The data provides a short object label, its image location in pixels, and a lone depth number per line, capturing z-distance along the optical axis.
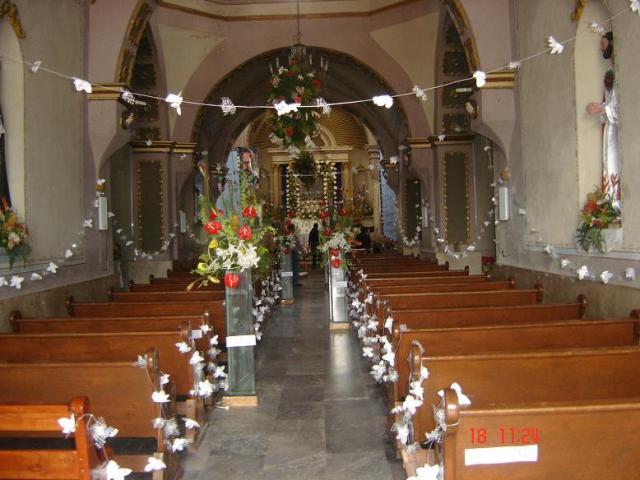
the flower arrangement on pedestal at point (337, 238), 8.00
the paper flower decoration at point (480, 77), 5.58
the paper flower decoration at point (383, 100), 5.40
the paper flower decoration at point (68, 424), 2.04
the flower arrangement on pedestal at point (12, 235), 4.37
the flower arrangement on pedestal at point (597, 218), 4.39
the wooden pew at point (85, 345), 3.74
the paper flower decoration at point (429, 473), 2.33
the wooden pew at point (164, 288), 6.68
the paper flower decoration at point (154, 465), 3.03
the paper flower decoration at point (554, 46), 4.72
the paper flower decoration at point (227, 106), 5.94
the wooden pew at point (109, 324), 4.41
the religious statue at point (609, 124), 4.35
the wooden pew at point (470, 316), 4.31
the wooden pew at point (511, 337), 3.55
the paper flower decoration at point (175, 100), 5.29
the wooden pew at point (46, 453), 2.09
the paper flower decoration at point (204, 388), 4.03
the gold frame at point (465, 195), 10.20
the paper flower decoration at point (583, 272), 4.67
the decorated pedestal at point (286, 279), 10.67
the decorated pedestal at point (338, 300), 8.05
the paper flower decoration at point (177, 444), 3.32
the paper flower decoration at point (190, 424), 3.76
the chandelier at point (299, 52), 10.01
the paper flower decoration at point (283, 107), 5.75
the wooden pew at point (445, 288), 5.76
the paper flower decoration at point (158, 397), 3.07
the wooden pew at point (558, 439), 2.08
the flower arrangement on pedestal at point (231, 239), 4.51
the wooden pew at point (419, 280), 6.43
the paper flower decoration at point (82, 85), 5.06
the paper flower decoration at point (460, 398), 2.20
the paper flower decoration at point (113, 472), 2.24
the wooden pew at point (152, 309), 5.20
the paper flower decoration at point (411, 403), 2.93
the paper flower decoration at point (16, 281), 4.53
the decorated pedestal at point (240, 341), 4.71
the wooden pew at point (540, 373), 2.96
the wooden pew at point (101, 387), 3.12
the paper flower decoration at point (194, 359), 3.89
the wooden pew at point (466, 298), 5.11
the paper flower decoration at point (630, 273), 4.02
